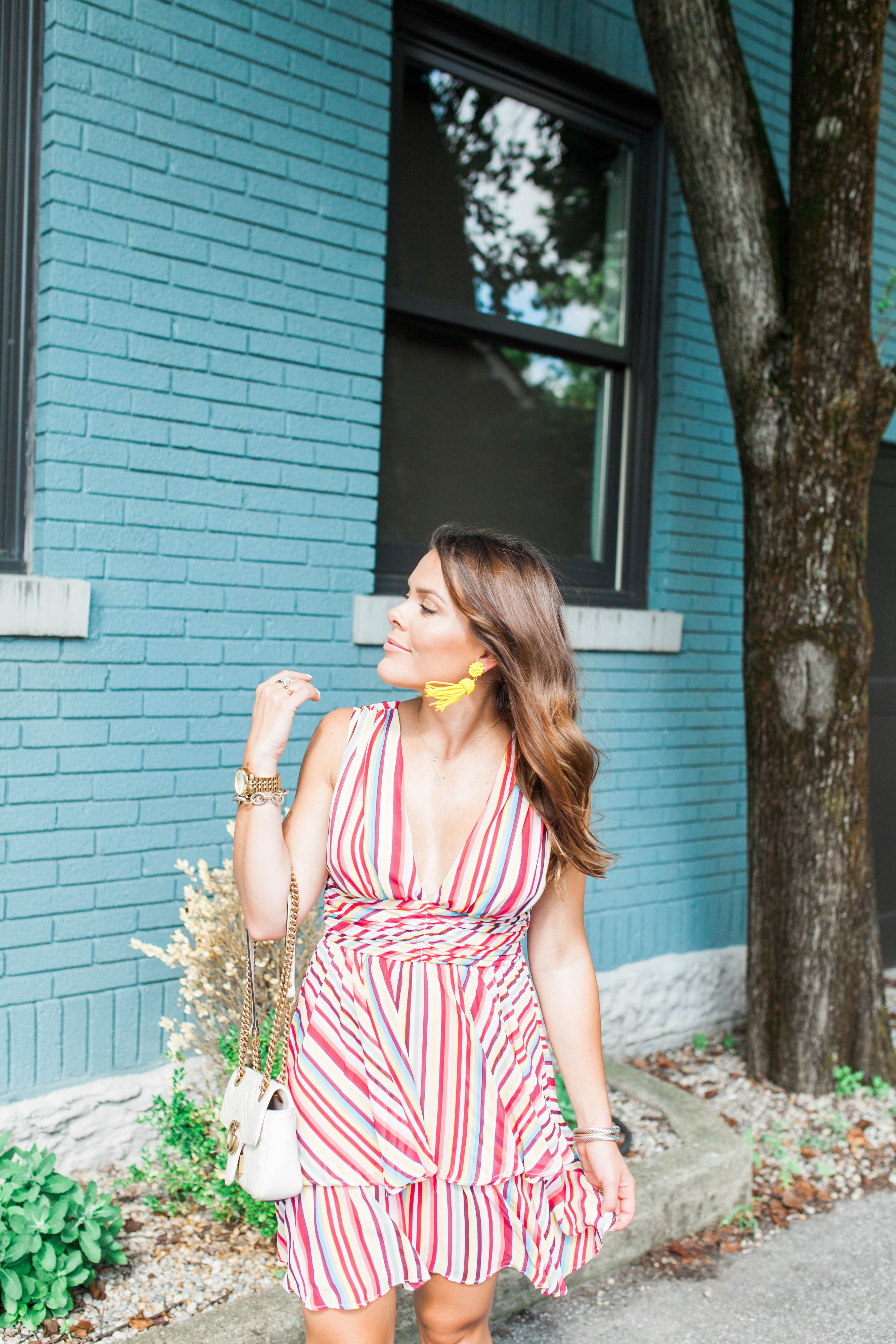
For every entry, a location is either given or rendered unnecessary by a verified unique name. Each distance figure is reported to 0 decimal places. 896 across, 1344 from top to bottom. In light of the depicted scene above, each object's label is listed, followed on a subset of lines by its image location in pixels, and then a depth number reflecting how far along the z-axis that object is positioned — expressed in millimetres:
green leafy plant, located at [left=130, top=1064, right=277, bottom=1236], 2848
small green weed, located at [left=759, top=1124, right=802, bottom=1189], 3648
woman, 1807
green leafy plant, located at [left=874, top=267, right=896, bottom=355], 4016
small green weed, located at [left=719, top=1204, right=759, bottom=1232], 3324
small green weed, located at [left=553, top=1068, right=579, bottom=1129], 3461
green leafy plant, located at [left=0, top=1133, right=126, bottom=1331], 2436
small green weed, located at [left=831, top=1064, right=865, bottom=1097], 4137
